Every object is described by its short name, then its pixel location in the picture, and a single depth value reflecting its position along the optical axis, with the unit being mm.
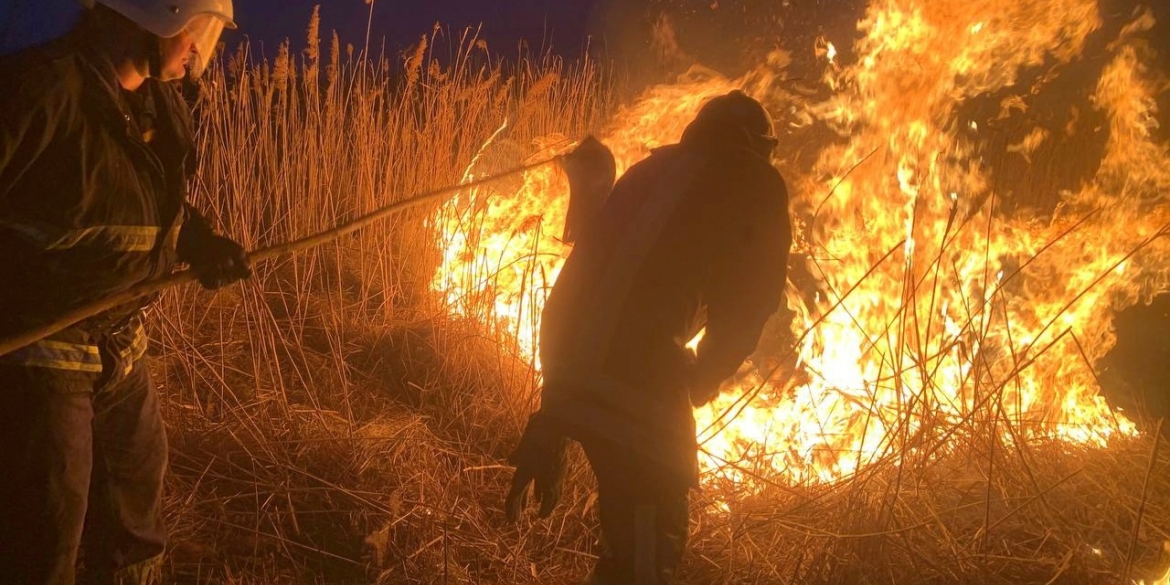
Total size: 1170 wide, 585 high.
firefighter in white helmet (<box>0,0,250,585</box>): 1465
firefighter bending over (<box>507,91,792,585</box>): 1759
